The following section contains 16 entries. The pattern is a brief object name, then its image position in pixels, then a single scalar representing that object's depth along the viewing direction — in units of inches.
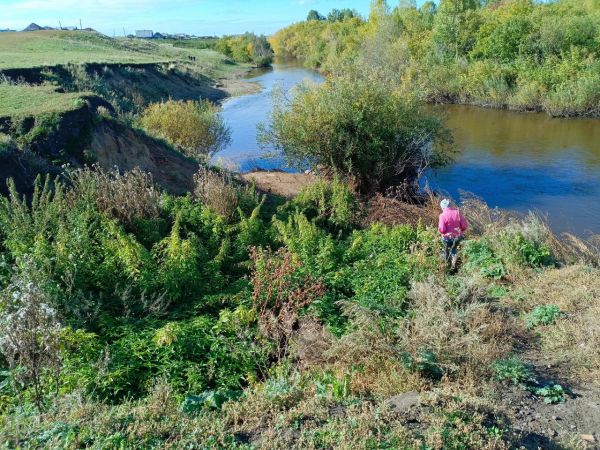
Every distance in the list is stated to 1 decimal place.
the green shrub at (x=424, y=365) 217.2
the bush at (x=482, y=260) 352.2
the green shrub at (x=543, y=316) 279.9
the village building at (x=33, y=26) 4503.0
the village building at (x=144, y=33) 6474.4
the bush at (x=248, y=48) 3467.0
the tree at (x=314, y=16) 5359.3
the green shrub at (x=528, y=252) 360.8
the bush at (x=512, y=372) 216.1
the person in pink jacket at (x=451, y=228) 375.6
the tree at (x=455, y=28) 1823.3
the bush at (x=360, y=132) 637.9
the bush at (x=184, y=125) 824.9
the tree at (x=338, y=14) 4540.6
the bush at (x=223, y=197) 426.9
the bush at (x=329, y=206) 466.0
